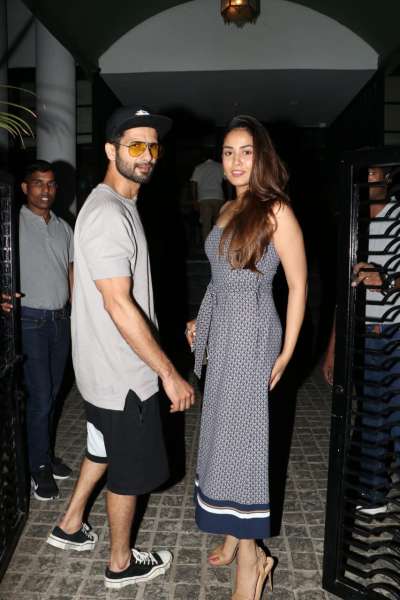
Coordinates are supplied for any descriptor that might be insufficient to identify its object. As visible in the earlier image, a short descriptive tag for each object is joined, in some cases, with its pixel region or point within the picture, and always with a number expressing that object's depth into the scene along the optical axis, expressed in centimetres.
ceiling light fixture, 701
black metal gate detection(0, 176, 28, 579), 279
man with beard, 225
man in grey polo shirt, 357
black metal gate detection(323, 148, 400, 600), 217
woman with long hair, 229
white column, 791
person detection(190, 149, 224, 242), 1046
